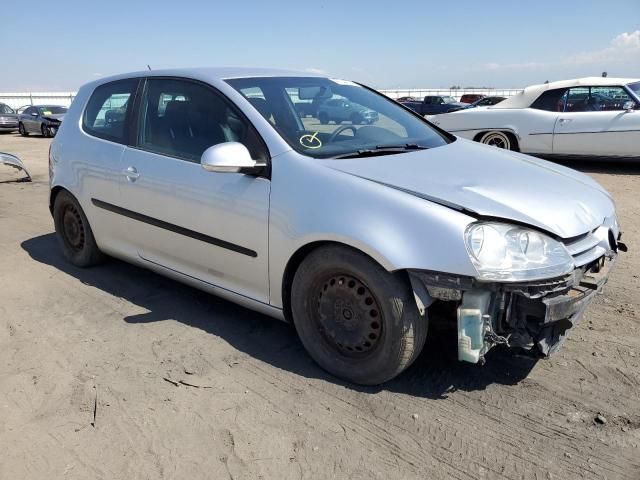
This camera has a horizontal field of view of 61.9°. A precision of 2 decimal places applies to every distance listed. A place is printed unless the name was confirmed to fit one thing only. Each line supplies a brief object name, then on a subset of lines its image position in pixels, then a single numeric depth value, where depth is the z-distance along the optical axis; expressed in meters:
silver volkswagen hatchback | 2.43
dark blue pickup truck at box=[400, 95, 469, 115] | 19.97
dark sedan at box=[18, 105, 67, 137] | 21.38
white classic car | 8.40
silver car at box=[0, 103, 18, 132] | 23.84
